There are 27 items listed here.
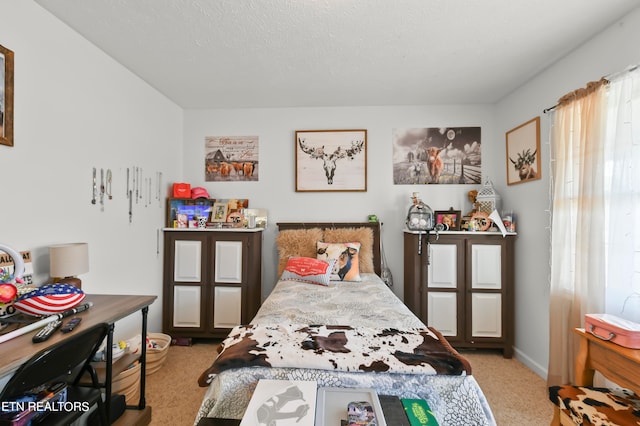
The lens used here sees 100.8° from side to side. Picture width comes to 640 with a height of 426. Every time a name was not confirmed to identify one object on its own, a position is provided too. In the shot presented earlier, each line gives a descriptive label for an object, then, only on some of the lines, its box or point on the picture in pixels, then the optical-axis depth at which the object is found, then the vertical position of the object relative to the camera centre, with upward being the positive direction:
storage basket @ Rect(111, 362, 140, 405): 1.78 -1.19
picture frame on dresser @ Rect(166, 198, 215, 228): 2.89 +0.05
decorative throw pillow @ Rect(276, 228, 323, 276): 2.90 -0.33
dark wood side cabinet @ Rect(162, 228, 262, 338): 2.75 -0.74
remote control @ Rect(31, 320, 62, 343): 1.11 -0.53
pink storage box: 1.25 -0.56
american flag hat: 1.26 -0.44
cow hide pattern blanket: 1.18 -0.65
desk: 0.99 -0.55
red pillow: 2.50 -0.55
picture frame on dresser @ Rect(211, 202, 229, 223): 3.03 +0.01
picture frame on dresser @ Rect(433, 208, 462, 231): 2.81 -0.03
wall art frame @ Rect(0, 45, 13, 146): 1.43 +0.63
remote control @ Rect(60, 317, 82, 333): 1.21 -0.54
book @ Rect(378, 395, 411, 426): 0.97 -0.76
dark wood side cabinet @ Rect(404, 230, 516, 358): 2.57 -0.71
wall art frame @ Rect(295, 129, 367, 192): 3.09 +0.63
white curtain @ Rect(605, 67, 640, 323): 1.54 +0.10
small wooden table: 1.20 -0.72
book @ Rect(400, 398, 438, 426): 0.96 -0.76
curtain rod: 1.53 +0.88
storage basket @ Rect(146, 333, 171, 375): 2.19 -1.21
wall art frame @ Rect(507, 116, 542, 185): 2.35 +0.61
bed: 1.16 -0.67
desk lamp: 1.56 -0.31
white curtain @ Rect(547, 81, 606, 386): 1.70 -0.02
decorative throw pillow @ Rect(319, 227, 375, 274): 2.89 -0.27
